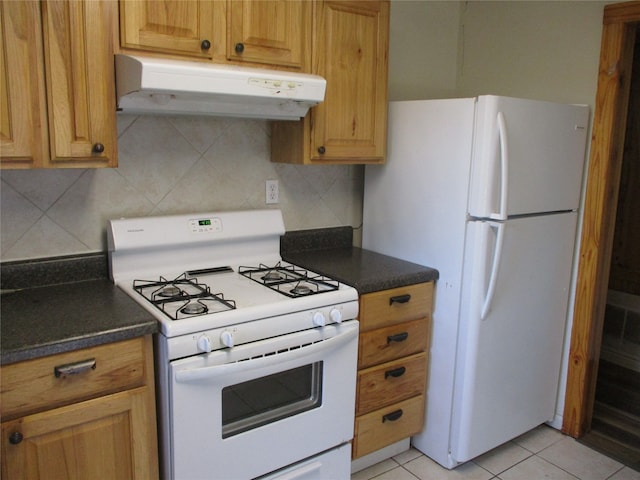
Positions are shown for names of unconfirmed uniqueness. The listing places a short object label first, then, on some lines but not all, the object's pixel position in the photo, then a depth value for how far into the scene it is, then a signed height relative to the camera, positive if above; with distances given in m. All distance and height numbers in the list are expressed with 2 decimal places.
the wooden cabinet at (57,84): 1.57 +0.16
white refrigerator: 2.18 -0.37
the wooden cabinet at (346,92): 2.18 +0.23
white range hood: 1.66 +0.18
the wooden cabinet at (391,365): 2.20 -0.90
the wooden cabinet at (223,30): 1.75 +0.39
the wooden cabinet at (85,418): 1.48 -0.79
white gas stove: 1.70 -0.64
